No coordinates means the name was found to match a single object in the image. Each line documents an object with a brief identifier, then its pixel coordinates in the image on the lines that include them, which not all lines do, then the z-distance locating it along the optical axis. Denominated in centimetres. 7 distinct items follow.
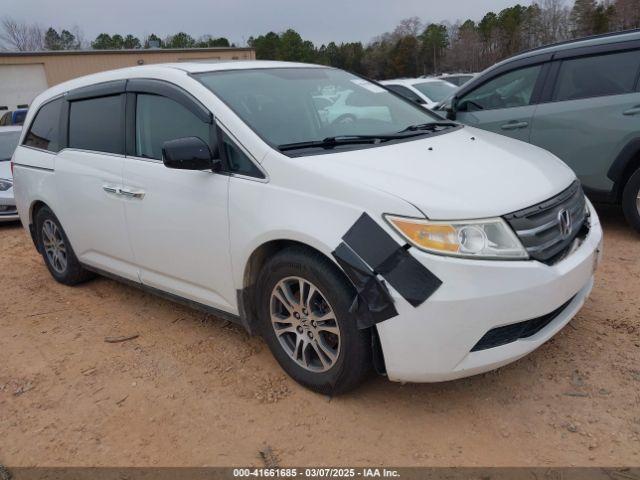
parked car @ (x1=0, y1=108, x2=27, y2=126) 1622
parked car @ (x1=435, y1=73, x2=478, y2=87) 1544
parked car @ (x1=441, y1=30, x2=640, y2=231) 489
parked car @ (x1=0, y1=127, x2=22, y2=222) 815
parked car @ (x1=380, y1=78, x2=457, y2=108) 1057
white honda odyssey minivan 246
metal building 2777
